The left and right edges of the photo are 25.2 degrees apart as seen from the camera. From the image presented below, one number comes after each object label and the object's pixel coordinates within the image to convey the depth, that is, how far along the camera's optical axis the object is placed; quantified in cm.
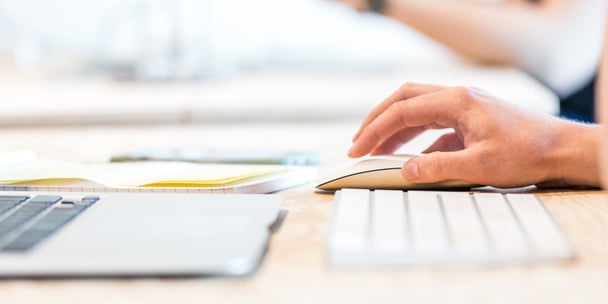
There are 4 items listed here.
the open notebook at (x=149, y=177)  87
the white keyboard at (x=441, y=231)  70
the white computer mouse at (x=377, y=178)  87
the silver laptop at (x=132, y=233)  69
